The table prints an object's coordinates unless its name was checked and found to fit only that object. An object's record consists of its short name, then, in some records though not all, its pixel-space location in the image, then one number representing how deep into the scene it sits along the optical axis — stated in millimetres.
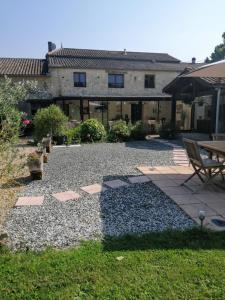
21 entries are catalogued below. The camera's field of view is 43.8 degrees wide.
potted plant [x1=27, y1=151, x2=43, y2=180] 7008
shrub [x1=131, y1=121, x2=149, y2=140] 15797
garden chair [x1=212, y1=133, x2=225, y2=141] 7909
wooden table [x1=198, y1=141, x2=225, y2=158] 5991
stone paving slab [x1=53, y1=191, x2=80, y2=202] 5602
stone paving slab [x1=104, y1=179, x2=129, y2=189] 6329
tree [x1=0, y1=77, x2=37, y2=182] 4484
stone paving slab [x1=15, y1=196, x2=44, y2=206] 5305
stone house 23172
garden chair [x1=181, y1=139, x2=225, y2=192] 5832
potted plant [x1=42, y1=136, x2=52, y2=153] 11045
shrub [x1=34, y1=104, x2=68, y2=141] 13672
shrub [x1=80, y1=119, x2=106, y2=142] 14977
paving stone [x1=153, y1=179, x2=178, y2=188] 6338
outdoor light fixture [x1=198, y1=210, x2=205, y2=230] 3966
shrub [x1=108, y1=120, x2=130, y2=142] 15203
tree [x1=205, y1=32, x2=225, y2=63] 47781
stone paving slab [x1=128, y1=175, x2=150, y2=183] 6684
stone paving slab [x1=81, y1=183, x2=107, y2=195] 6034
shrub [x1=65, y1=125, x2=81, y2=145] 14192
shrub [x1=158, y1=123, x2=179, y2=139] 16625
